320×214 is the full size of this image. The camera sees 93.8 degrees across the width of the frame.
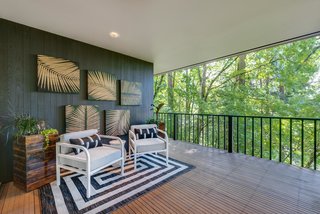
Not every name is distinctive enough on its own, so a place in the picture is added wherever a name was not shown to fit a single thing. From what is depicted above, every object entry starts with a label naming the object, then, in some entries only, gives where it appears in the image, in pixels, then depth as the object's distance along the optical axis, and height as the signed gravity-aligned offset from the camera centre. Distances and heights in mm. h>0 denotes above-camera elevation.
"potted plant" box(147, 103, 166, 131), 4016 -433
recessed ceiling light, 2635 +1286
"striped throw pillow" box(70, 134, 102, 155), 2248 -563
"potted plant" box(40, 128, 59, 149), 2169 -449
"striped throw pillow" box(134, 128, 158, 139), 3171 -579
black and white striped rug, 1688 -1127
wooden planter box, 1973 -791
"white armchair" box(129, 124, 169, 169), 2717 -726
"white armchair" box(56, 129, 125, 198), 1949 -722
